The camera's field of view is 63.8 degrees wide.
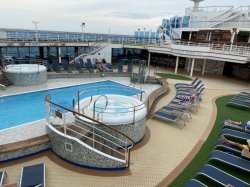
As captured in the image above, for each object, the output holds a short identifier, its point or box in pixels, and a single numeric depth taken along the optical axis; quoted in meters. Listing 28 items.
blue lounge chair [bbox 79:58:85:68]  17.03
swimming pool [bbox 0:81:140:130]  8.09
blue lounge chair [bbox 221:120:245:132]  7.31
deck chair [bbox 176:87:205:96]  11.26
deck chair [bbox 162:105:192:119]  8.56
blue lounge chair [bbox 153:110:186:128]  7.89
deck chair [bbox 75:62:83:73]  15.63
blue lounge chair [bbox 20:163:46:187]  4.21
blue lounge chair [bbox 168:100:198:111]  8.90
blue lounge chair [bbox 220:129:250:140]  6.44
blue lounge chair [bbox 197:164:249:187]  4.23
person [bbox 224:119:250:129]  7.46
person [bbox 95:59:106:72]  16.73
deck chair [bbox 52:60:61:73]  15.23
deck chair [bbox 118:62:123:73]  16.61
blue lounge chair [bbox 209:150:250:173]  4.89
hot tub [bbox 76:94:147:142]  5.82
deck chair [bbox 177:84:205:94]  11.57
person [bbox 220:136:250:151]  5.57
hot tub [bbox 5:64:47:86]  11.80
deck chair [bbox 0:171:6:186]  4.31
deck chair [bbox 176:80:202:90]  12.56
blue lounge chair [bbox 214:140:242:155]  5.68
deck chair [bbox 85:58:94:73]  16.47
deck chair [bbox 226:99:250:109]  10.16
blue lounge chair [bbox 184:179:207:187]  4.09
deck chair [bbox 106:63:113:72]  16.76
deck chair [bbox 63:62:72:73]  15.38
